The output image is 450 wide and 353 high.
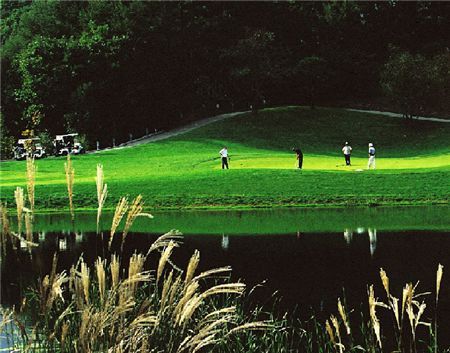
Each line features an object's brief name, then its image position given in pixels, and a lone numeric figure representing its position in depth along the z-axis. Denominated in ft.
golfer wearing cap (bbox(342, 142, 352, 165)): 283.52
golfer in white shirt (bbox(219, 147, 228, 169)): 277.60
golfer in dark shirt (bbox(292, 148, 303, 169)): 269.11
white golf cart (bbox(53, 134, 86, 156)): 371.32
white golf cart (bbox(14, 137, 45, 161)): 371.31
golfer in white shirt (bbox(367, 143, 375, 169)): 263.68
